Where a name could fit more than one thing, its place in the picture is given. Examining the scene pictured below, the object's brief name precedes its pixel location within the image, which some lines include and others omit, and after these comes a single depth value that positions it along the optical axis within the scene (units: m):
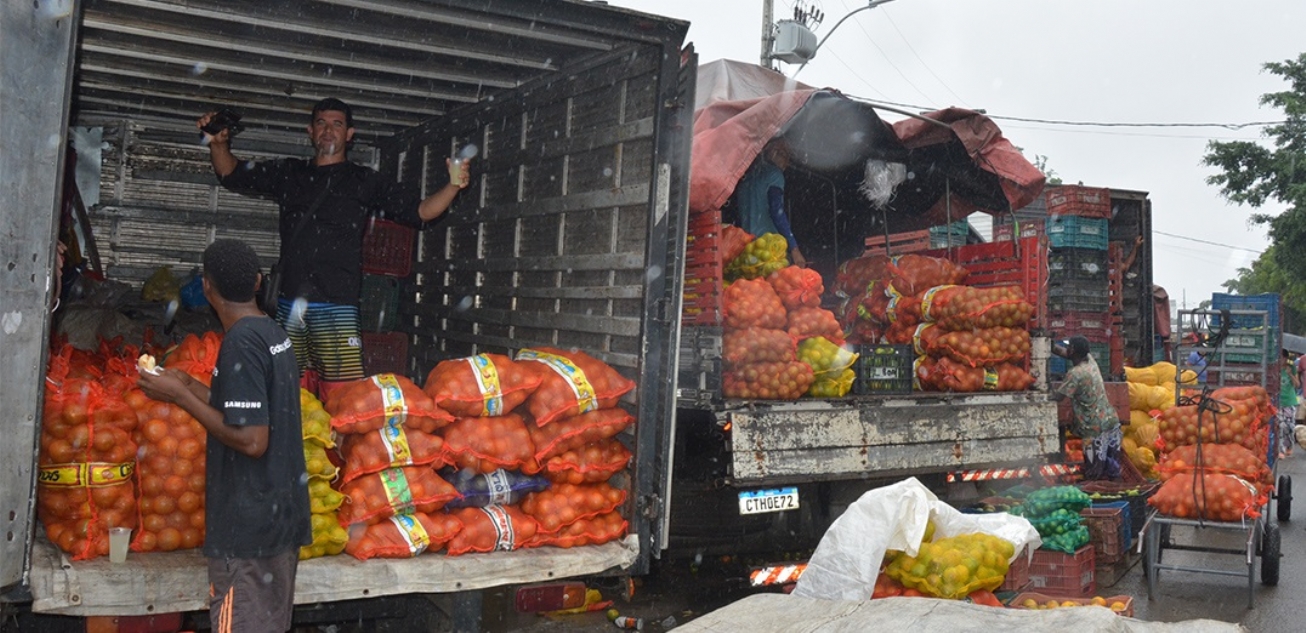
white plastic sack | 5.00
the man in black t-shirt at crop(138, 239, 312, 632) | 3.46
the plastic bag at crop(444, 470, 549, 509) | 4.86
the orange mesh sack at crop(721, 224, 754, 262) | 7.07
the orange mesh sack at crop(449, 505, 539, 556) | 4.64
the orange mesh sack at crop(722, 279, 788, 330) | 6.54
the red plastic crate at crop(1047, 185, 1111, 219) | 13.60
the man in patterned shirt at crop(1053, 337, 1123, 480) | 9.85
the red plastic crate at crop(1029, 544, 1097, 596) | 7.14
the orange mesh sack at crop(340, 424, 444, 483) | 4.56
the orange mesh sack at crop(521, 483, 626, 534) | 4.88
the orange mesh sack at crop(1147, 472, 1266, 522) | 7.44
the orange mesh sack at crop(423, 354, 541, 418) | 4.84
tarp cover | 6.52
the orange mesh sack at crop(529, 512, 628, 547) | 4.87
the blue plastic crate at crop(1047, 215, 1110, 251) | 13.48
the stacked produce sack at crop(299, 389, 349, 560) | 4.32
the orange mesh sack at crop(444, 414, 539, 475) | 4.82
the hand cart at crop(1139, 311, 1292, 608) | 7.92
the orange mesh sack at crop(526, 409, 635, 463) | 4.95
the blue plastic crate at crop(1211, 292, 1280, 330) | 9.69
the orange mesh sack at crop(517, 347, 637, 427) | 4.93
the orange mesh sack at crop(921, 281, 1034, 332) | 7.45
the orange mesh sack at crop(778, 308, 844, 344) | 6.81
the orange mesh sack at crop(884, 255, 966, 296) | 8.02
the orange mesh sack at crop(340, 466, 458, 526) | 4.45
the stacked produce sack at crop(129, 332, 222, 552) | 4.07
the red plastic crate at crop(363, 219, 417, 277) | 8.05
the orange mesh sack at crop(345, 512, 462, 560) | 4.38
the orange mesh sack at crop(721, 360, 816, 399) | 6.20
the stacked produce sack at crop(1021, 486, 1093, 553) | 7.20
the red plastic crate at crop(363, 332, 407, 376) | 7.94
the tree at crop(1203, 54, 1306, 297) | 27.59
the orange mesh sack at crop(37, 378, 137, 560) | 3.86
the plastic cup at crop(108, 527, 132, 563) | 3.86
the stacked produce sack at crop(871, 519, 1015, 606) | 5.02
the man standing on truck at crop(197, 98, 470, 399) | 5.70
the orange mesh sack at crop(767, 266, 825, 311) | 6.95
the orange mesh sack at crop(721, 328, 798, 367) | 6.26
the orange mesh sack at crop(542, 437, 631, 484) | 4.97
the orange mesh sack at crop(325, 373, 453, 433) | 4.57
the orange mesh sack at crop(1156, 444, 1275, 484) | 7.68
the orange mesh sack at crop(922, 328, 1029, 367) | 7.38
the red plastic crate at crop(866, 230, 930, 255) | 9.30
